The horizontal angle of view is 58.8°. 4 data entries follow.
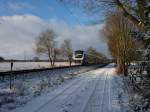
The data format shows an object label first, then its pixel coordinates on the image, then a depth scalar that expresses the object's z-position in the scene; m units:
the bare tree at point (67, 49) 55.32
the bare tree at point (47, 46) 44.82
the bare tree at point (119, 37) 14.94
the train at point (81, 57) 33.19
